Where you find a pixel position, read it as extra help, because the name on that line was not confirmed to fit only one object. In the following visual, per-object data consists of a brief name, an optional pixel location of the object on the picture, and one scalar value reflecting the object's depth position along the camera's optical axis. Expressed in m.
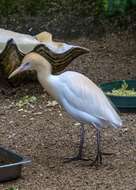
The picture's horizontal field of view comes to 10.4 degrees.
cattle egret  5.94
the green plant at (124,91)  7.64
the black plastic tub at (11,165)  5.51
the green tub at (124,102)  7.39
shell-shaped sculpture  7.81
